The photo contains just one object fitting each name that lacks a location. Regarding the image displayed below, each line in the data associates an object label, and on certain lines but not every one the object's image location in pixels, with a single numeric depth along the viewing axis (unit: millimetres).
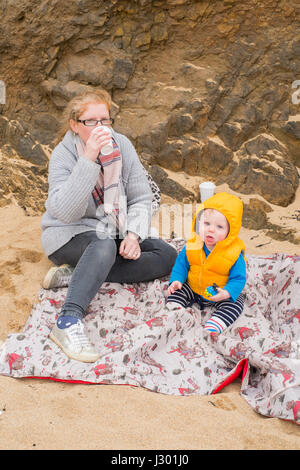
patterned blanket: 1881
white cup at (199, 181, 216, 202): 4094
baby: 2271
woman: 2275
